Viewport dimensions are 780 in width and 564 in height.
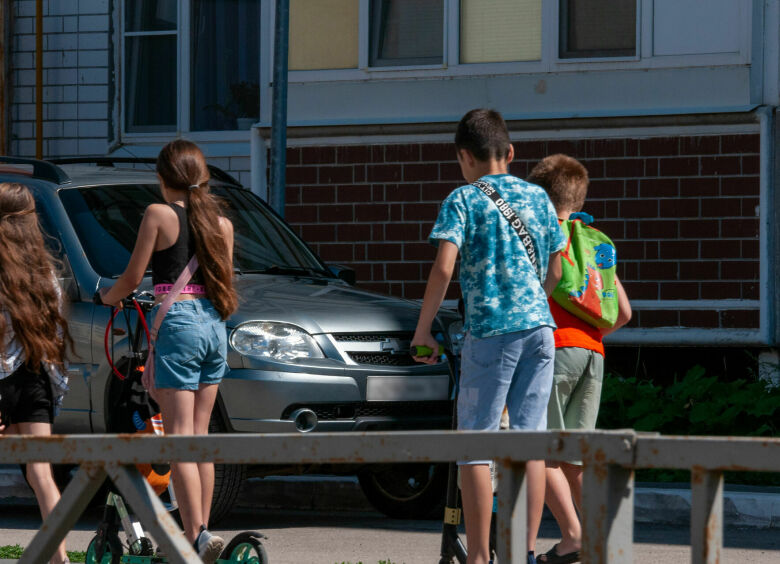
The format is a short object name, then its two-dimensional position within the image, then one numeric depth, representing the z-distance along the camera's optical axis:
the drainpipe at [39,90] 29.83
